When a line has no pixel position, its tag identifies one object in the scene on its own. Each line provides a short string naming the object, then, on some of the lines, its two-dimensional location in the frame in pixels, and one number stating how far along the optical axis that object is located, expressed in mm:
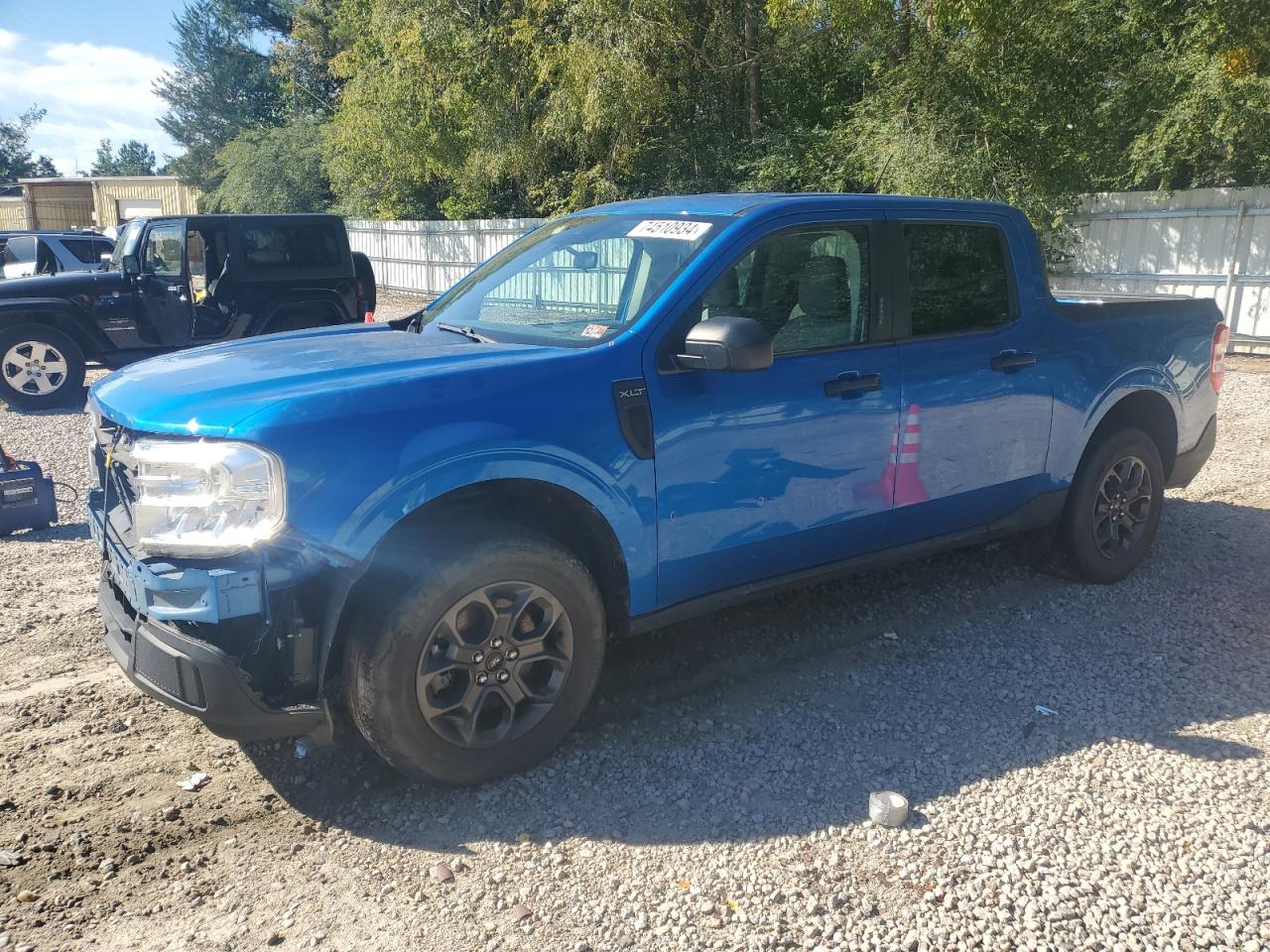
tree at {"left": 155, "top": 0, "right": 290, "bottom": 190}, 50406
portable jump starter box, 5910
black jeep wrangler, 10125
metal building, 48219
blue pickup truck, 2918
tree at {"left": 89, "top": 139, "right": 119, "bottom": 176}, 98562
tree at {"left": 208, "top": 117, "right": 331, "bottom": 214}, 35344
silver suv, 13297
